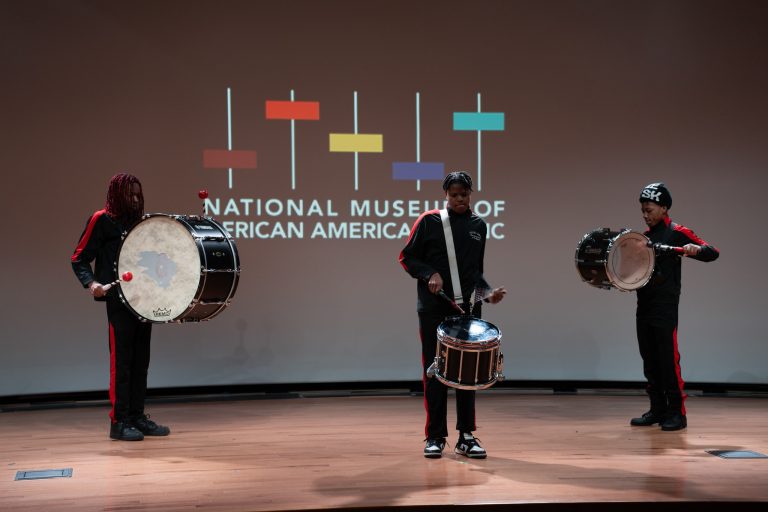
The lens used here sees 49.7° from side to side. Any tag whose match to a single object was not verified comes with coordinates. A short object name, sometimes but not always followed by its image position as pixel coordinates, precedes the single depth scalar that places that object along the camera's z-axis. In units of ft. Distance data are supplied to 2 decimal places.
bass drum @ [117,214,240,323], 14.61
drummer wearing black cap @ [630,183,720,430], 17.22
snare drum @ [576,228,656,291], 16.74
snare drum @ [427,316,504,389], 13.07
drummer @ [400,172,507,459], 14.35
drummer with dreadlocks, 15.72
